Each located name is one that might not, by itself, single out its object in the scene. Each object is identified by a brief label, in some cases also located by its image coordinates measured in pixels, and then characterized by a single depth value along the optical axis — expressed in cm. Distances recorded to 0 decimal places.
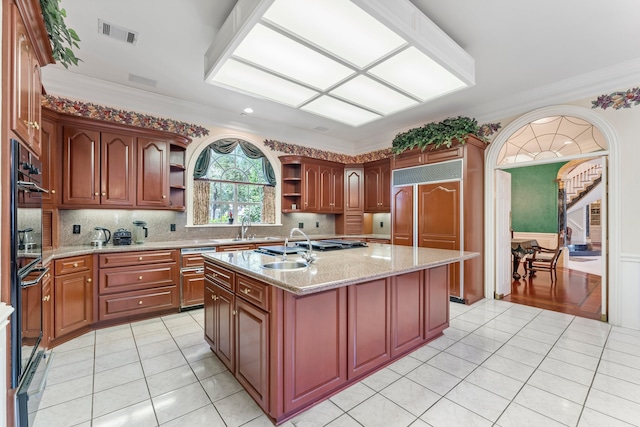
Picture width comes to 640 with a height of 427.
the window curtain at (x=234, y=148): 450
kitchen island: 174
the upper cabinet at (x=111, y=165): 323
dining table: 572
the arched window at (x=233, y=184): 451
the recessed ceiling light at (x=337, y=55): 185
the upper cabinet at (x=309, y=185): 536
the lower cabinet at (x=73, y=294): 283
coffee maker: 380
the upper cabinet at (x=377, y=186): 567
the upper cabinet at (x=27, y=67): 139
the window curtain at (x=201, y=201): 443
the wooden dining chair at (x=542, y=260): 559
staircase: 863
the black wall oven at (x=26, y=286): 140
